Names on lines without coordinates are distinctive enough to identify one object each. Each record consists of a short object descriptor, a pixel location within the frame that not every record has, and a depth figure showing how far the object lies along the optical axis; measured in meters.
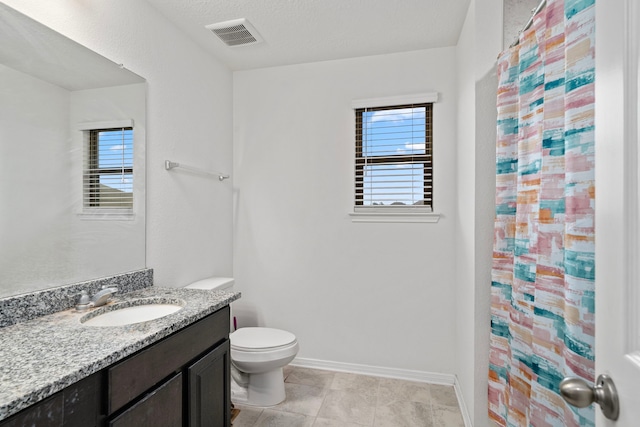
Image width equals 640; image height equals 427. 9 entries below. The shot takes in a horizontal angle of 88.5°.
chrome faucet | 1.42
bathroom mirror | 1.27
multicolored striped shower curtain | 0.91
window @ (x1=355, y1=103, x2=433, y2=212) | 2.49
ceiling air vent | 2.12
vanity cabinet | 0.88
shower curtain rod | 1.24
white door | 0.50
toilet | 2.06
